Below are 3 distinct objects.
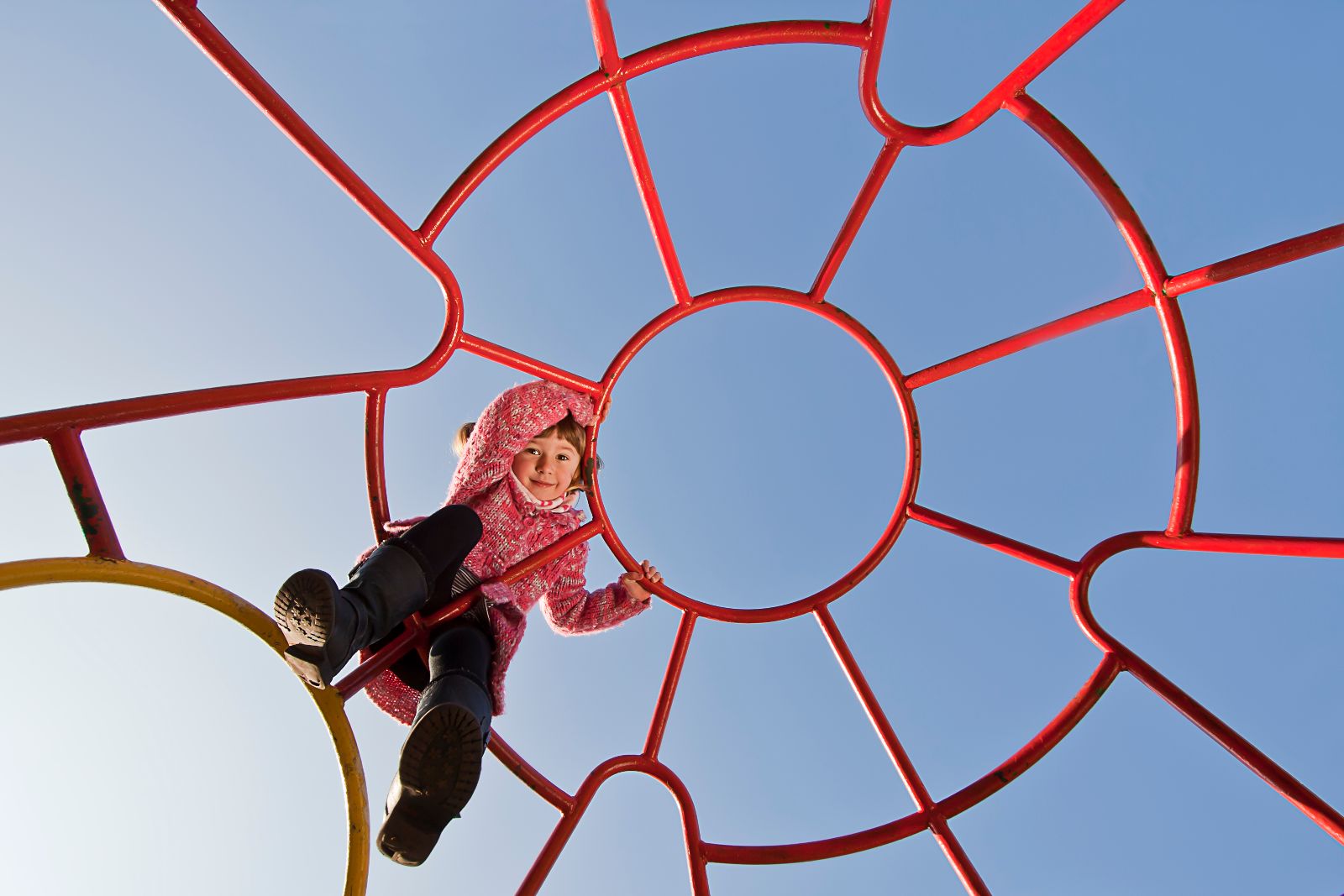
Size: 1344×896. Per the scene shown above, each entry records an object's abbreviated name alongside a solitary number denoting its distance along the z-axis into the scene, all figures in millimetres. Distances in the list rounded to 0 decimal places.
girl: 2209
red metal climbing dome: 2293
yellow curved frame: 2145
